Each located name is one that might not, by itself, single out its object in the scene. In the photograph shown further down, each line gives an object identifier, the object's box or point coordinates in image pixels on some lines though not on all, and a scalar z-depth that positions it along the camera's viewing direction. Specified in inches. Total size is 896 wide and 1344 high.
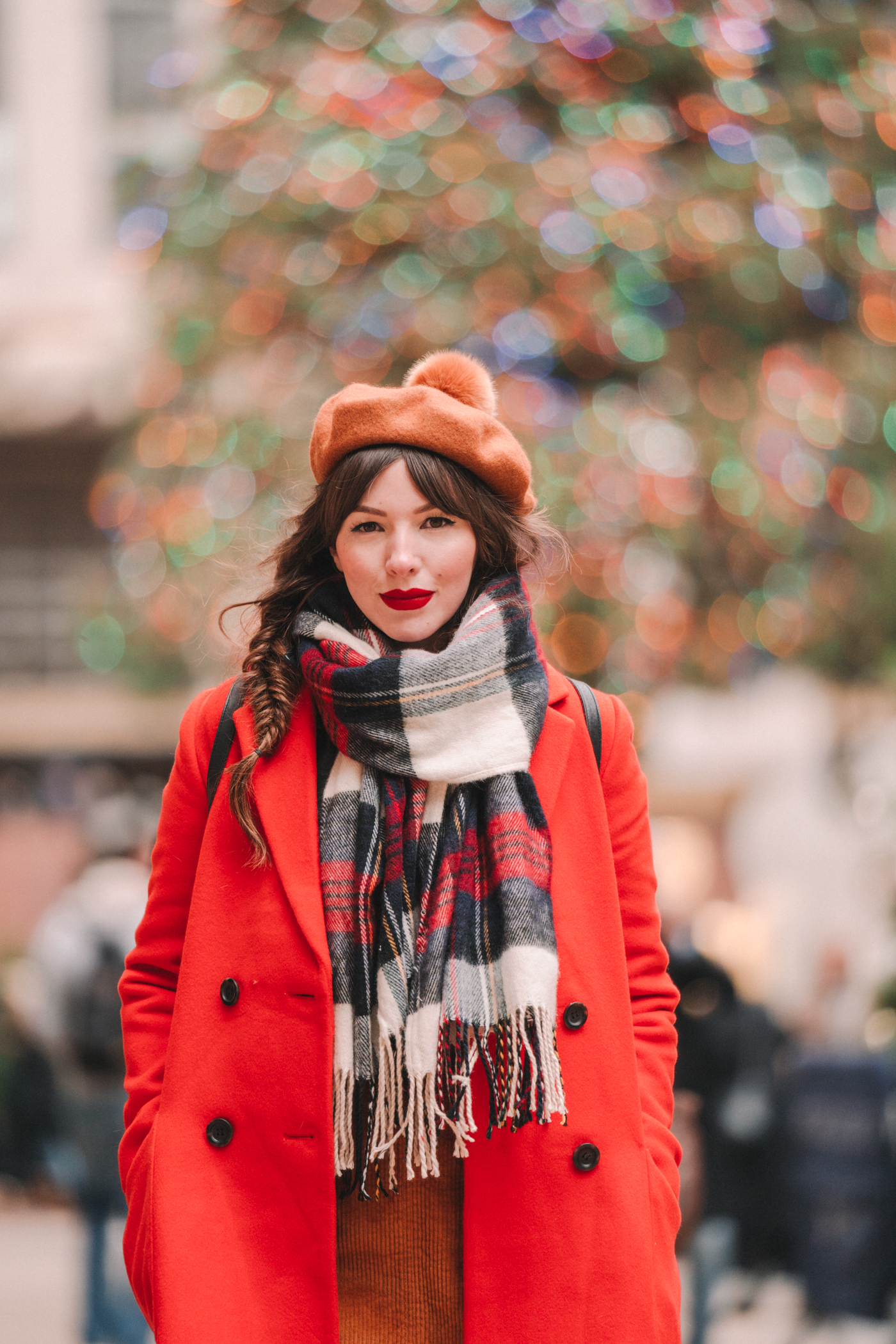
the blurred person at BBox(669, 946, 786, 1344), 383.9
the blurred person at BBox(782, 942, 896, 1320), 411.8
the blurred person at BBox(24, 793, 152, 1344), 419.2
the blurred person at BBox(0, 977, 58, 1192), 591.8
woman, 148.0
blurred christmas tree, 480.1
